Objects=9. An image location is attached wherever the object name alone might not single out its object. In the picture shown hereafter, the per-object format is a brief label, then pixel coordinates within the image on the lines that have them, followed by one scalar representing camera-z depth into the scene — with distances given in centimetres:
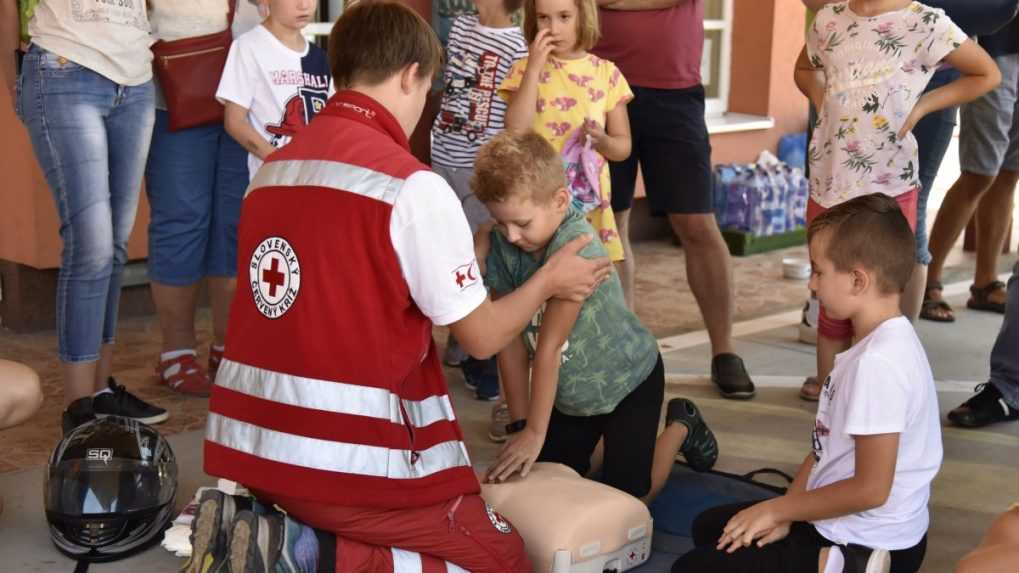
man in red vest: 233
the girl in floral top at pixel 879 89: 353
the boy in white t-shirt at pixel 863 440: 240
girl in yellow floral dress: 364
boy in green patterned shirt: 288
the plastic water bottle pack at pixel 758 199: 677
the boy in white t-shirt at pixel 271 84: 387
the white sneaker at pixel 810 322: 488
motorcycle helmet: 283
